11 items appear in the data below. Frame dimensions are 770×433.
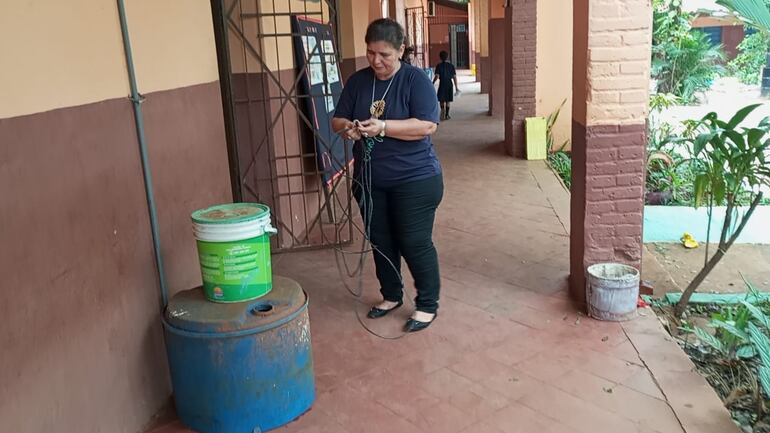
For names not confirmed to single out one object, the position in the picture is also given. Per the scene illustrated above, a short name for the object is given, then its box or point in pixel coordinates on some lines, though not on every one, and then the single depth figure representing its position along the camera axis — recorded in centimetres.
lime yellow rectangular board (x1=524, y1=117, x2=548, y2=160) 866
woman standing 329
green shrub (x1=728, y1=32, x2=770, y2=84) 2150
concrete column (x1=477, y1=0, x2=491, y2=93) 1964
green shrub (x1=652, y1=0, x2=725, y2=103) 1362
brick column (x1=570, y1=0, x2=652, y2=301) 355
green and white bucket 272
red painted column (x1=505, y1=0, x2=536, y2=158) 875
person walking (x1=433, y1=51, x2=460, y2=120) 1429
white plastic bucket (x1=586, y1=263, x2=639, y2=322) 362
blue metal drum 265
